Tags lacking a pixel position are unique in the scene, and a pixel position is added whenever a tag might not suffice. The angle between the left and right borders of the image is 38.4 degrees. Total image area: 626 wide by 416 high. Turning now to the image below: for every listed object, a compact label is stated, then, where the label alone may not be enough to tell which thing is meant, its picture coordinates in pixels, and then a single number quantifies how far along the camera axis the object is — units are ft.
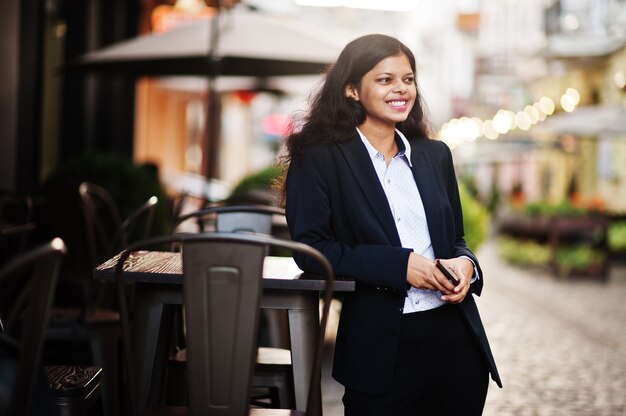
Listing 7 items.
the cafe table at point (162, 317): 9.65
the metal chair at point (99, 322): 12.78
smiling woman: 9.21
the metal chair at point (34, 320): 6.60
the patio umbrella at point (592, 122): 53.92
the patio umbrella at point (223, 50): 23.48
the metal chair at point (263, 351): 11.76
